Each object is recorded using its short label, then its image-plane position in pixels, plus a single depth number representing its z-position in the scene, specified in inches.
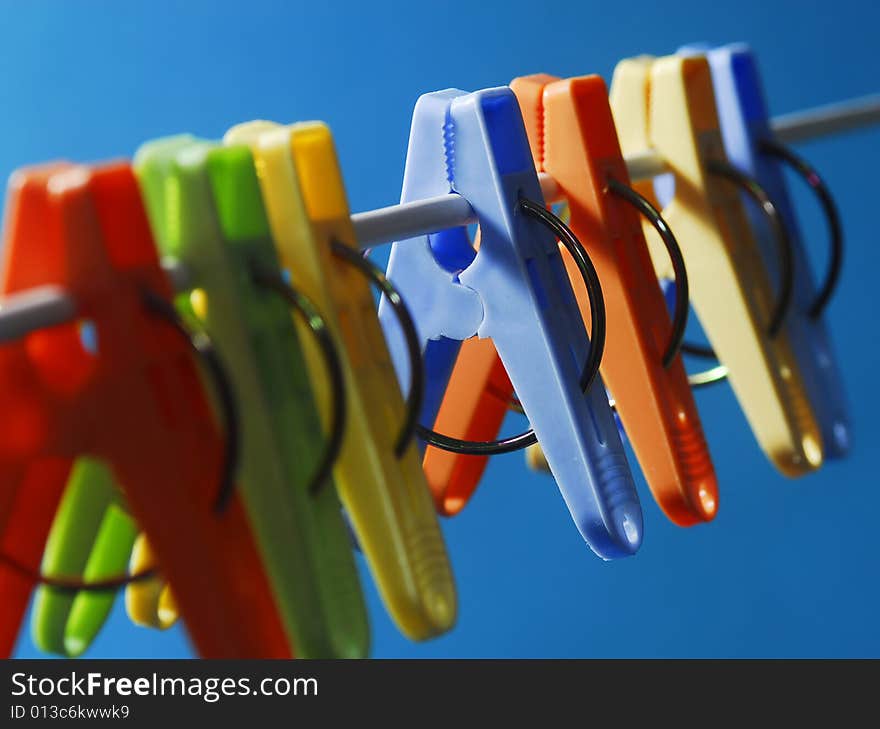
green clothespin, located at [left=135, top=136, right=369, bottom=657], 22.8
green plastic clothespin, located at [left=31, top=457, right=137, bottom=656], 24.0
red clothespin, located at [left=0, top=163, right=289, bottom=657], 22.4
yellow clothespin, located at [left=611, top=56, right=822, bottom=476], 26.0
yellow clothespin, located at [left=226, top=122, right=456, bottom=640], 23.4
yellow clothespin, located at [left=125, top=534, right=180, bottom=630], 25.8
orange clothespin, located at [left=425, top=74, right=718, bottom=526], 25.1
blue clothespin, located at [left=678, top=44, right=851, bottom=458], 26.5
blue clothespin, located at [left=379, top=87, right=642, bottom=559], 24.6
